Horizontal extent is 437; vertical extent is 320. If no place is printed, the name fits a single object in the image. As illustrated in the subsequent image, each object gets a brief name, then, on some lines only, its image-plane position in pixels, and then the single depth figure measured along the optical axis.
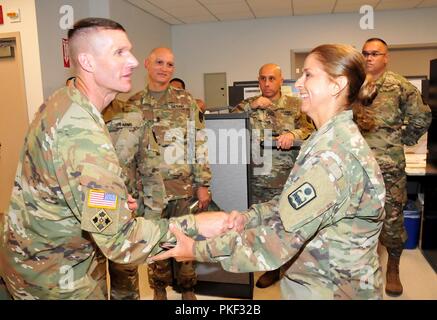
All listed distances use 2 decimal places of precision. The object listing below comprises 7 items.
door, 3.97
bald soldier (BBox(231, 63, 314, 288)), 3.03
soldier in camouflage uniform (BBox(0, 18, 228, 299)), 1.08
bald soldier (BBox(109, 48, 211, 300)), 2.59
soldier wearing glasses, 2.78
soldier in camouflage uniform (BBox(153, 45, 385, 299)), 1.08
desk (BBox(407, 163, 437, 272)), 3.17
